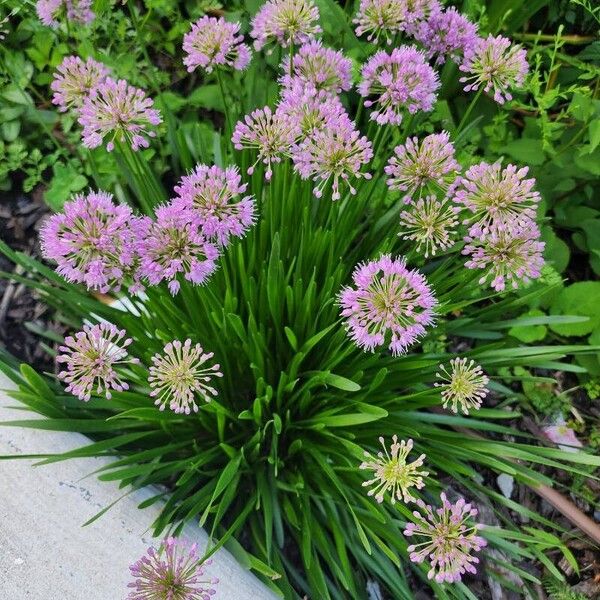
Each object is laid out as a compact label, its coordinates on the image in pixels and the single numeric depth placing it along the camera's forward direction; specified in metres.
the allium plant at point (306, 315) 0.36
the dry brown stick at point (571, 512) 0.55
